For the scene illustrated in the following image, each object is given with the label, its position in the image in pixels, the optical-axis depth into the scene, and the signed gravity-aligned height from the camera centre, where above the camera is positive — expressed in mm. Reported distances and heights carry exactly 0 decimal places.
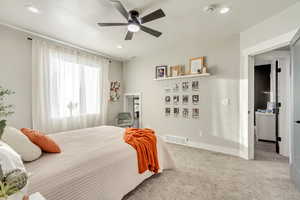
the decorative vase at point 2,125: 652 -119
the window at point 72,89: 3320 +308
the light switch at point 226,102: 3242 -70
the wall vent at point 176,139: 3826 -1145
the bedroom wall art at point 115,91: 4770 +315
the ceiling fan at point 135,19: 1944 +1229
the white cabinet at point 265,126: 4203 -858
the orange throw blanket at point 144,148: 1969 -718
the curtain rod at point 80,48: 2973 +1418
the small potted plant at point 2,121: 656 -99
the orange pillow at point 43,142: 1577 -478
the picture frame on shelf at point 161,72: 4168 +863
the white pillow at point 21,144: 1354 -444
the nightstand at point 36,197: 793 -564
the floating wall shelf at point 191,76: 3453 +619
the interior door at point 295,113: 1917 -208
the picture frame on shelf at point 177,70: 3844 +826
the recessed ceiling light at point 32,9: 2158 +1482
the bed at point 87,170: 1178 -701
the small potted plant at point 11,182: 535 -341
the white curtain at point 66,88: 3066 +324
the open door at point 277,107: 3333 -201
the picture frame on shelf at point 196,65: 3531 +906
